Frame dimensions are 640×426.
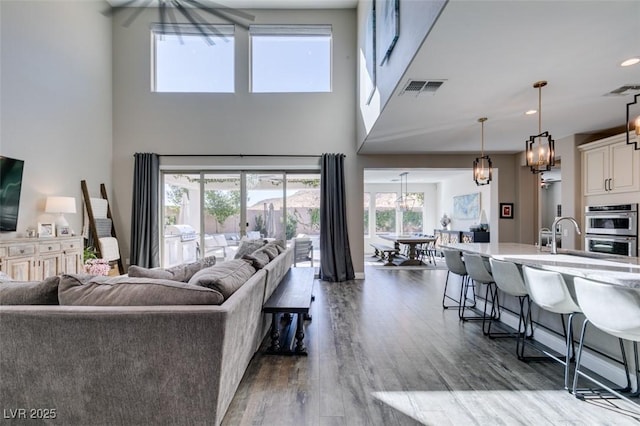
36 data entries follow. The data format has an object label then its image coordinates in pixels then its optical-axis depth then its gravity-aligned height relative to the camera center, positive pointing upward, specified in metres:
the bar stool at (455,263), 3.96 -0.61
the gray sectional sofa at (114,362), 1.59 -0.75
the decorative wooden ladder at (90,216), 5.50 +0.00
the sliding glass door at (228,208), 6.61 +0.17
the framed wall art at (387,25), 3.10 +2.09
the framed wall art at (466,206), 8.91 +0.28
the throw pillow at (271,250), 3.48 -0.40
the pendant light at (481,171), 4.38 +0.63
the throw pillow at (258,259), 2.77 -0.41
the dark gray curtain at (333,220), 6.21 -0.09
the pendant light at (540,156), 3.35 +0.65
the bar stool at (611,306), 1.75 -0.54
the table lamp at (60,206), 4.48 +0.14
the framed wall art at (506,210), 6.47 +0.10
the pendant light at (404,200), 10.86 +0.58
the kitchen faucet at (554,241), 3.10 -0.26
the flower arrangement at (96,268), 4.14 -0.70
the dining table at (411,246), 7.65 -0.82
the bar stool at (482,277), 3.39 -0.67
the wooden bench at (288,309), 2.65 -0.79
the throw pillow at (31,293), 1.71 -0.42
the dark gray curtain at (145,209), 6.14 +0.13
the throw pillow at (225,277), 1.86 -0.39
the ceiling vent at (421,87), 3.06 +1.30
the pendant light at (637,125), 2.58 +0.75
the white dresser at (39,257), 3.56 -0.52
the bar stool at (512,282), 2.80 -0.61
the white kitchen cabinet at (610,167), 4.10 +0.69
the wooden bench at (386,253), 7.98 -1.08
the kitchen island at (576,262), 2.01 -0.39
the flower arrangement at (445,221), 10.28 -0.18
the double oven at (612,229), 4.04 -0.19
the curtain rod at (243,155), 6.32 +1.23
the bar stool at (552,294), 2.27 -0.59
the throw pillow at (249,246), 4.48 -0.44
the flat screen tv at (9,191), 3.81 +0.32
